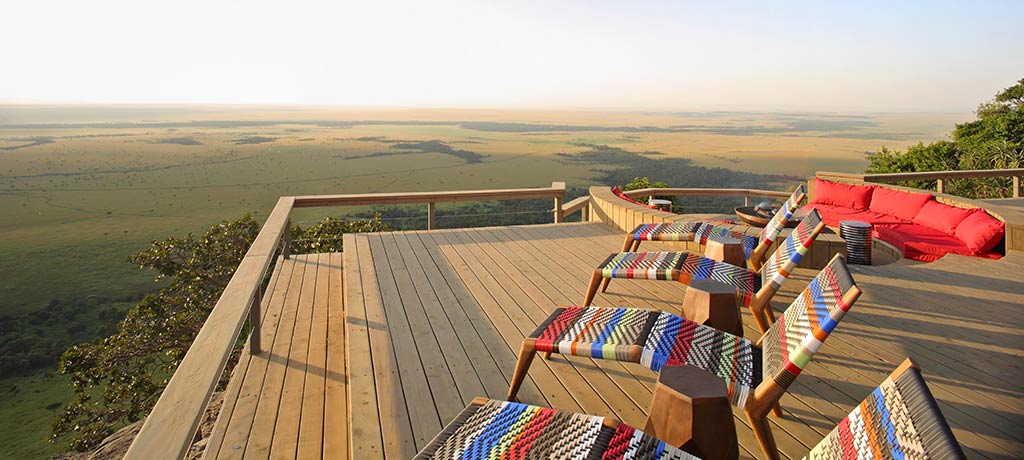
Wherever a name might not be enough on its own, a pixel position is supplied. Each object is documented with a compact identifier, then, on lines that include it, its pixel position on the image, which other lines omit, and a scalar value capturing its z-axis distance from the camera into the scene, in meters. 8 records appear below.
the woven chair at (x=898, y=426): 1.01
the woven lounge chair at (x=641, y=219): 4.30
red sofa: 5.17
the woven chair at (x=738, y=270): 2.93
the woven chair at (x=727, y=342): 1.87
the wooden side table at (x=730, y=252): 3.77
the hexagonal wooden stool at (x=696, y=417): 1.67
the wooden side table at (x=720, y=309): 2.71
